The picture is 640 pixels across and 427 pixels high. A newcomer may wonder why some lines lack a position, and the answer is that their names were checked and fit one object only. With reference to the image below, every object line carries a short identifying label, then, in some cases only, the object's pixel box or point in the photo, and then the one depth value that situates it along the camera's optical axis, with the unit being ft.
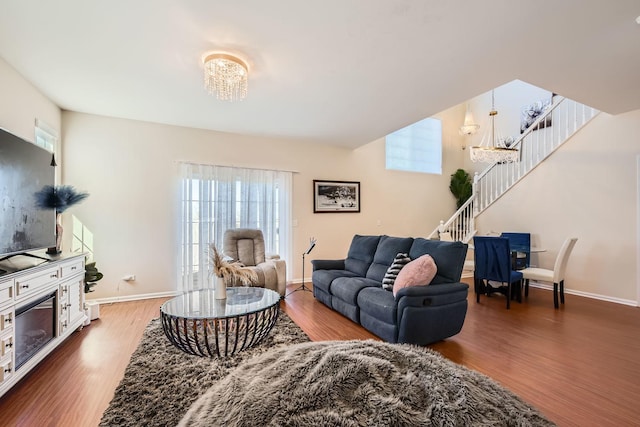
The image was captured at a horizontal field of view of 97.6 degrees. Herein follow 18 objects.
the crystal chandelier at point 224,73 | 8.06
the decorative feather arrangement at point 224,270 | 8.12
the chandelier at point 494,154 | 15.07
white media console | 6.14
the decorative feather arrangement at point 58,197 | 8.83
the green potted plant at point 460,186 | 22.26
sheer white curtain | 14.33
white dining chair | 12.75
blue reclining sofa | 8.15
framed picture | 17.69
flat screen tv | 6.87
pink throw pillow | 8.61
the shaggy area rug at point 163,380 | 5.56
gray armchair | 12.99
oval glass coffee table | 6.75
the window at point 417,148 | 20.49
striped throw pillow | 9.80
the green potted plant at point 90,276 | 10.61
